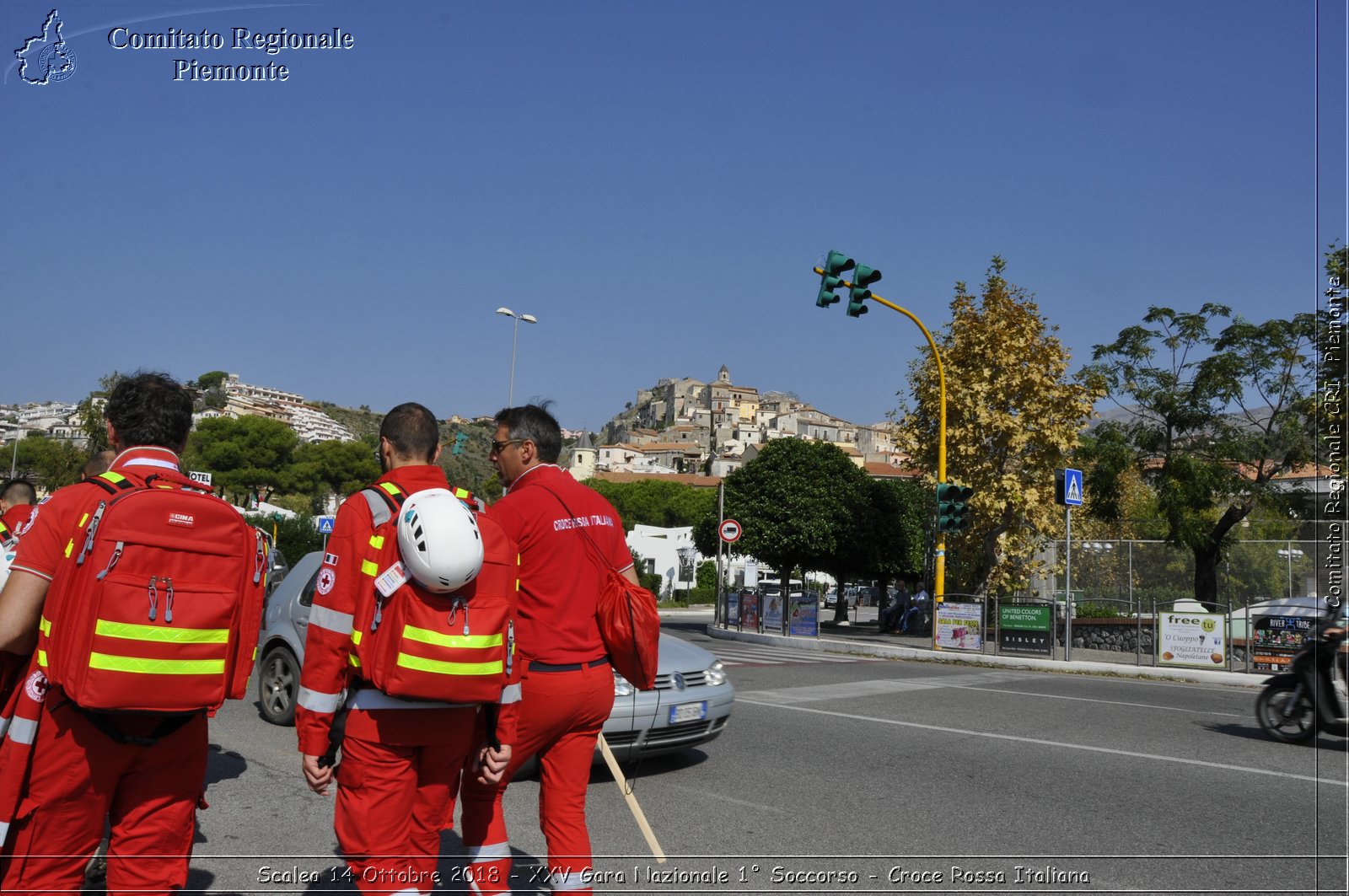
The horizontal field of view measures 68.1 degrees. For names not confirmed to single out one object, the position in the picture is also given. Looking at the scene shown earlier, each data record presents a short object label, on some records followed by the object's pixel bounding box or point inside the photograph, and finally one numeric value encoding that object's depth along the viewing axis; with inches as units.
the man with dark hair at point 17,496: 278.2
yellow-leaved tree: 944.9
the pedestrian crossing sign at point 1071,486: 725.3
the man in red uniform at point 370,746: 116.1
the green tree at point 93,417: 1195.3
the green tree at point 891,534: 1443.2
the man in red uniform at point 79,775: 108.3
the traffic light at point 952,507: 772.0
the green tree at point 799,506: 1408.7
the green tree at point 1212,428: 918.4
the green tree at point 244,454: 2822.3
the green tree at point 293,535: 1456.7
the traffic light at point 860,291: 634.8
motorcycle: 335.3
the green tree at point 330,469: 2987.2
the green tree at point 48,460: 1646.2
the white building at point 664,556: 2352.4
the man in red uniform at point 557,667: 134.3
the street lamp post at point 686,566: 2370.8
